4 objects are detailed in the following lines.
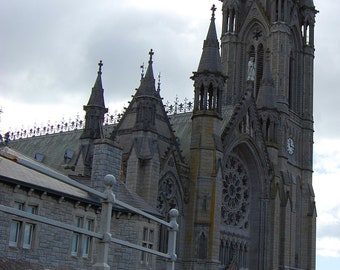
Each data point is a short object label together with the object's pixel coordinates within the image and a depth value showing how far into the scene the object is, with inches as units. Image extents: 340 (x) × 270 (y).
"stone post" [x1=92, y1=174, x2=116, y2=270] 457.4
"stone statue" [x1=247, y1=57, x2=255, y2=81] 2482.2
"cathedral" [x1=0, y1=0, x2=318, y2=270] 1654.8
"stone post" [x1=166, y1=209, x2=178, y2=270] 569.6
